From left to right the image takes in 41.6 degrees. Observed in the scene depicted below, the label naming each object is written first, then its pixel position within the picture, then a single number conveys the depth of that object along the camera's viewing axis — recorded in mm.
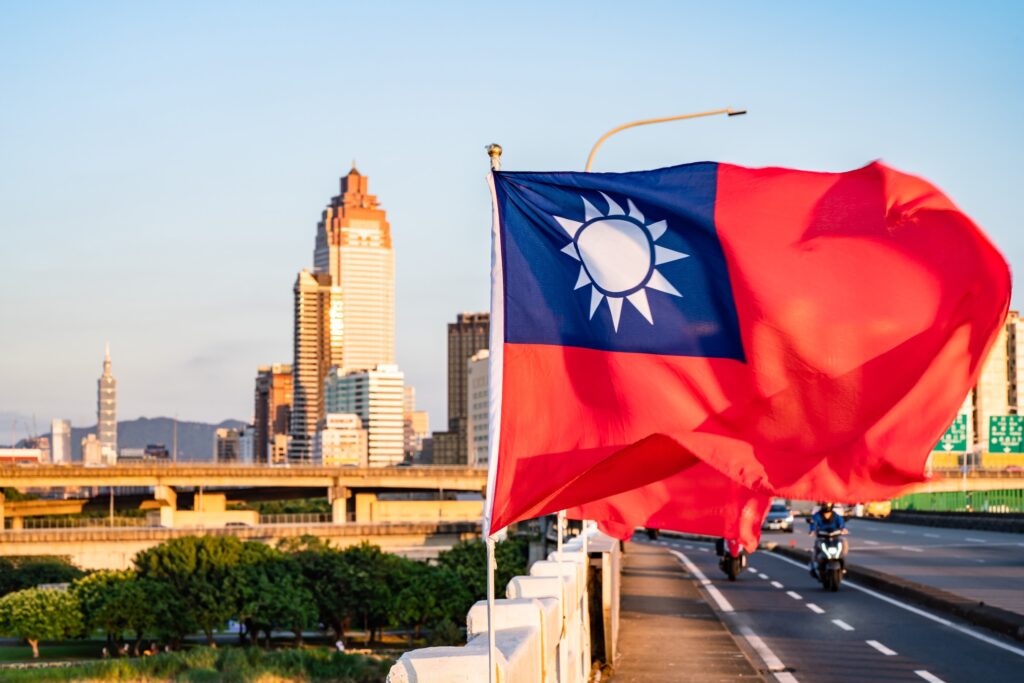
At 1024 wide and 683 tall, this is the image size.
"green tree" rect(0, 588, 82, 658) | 83562
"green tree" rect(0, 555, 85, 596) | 106938
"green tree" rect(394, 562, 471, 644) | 83062
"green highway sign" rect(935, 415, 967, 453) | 66438
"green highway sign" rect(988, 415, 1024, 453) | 69938
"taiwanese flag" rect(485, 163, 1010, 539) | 7215
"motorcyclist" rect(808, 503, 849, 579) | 25578
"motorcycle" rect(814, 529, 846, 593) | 26312
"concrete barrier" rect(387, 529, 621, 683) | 5621
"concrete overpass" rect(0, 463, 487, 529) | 114375
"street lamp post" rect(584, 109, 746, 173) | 26308
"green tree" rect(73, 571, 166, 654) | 82312
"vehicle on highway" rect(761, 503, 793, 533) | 66250
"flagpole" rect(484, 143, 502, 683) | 5652
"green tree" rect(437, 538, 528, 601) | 82625
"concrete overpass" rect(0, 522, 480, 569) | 105500
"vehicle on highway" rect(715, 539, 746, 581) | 29819
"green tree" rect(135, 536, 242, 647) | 83625
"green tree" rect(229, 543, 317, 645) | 82375
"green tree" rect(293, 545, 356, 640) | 85312
